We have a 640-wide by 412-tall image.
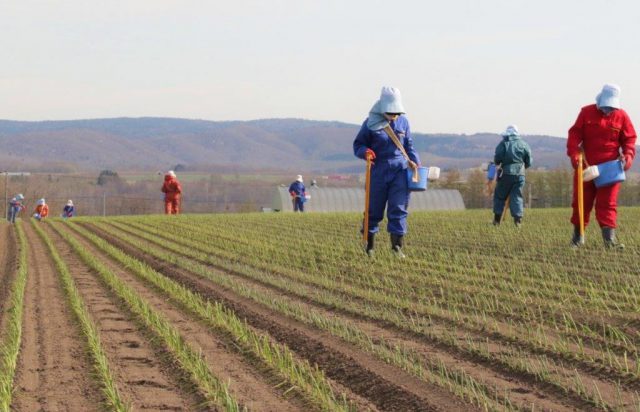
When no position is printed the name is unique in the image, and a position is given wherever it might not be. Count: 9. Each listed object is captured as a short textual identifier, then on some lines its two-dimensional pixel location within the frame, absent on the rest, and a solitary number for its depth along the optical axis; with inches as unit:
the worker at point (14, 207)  1494.8
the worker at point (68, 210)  1670.8
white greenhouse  2110.0
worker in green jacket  785.6
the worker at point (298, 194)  1616.6
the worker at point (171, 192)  1368.1
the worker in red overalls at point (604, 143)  540.7
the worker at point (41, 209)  1574.8
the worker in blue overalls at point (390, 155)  521.7
